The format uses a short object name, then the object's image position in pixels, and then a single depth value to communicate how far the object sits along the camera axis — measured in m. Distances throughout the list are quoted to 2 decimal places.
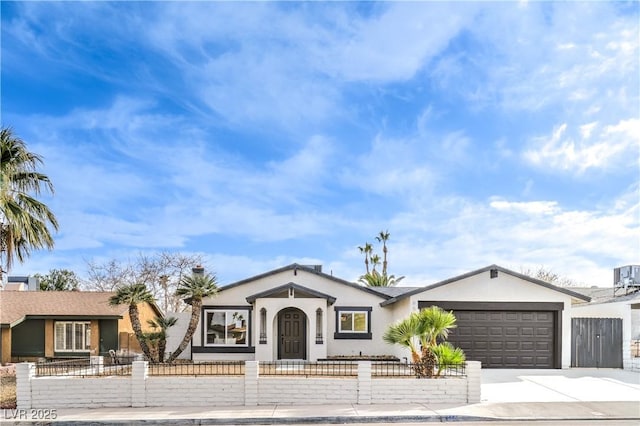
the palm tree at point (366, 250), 49.91
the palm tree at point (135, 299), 17.44
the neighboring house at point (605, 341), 18.66
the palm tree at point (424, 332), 13.15
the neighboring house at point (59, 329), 22.50
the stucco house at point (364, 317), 18.58
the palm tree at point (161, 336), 18.47
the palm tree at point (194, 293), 18.69
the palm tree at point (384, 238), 49.69
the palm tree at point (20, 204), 14.11
